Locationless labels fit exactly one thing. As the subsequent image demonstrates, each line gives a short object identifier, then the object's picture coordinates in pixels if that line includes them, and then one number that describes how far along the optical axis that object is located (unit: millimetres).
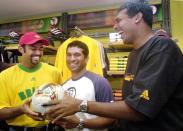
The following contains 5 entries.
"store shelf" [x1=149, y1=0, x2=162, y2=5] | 3775
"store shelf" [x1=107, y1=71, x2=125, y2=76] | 3475
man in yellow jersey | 2262
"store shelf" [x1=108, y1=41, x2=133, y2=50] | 3543
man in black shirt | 1184
